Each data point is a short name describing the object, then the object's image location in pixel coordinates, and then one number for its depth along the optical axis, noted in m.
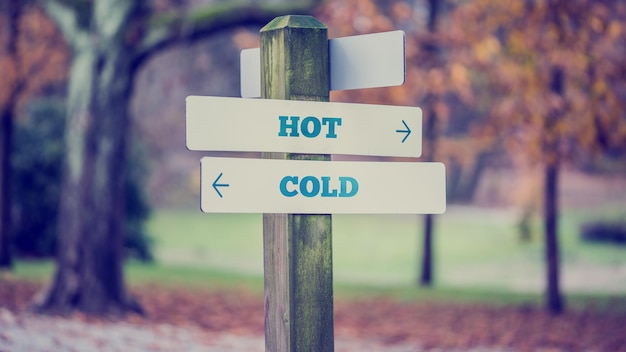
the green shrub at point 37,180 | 19.16
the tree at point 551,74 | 11.59
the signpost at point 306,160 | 3.93
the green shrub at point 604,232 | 27.14
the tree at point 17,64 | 15.65
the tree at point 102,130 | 11.05
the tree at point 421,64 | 11.65
